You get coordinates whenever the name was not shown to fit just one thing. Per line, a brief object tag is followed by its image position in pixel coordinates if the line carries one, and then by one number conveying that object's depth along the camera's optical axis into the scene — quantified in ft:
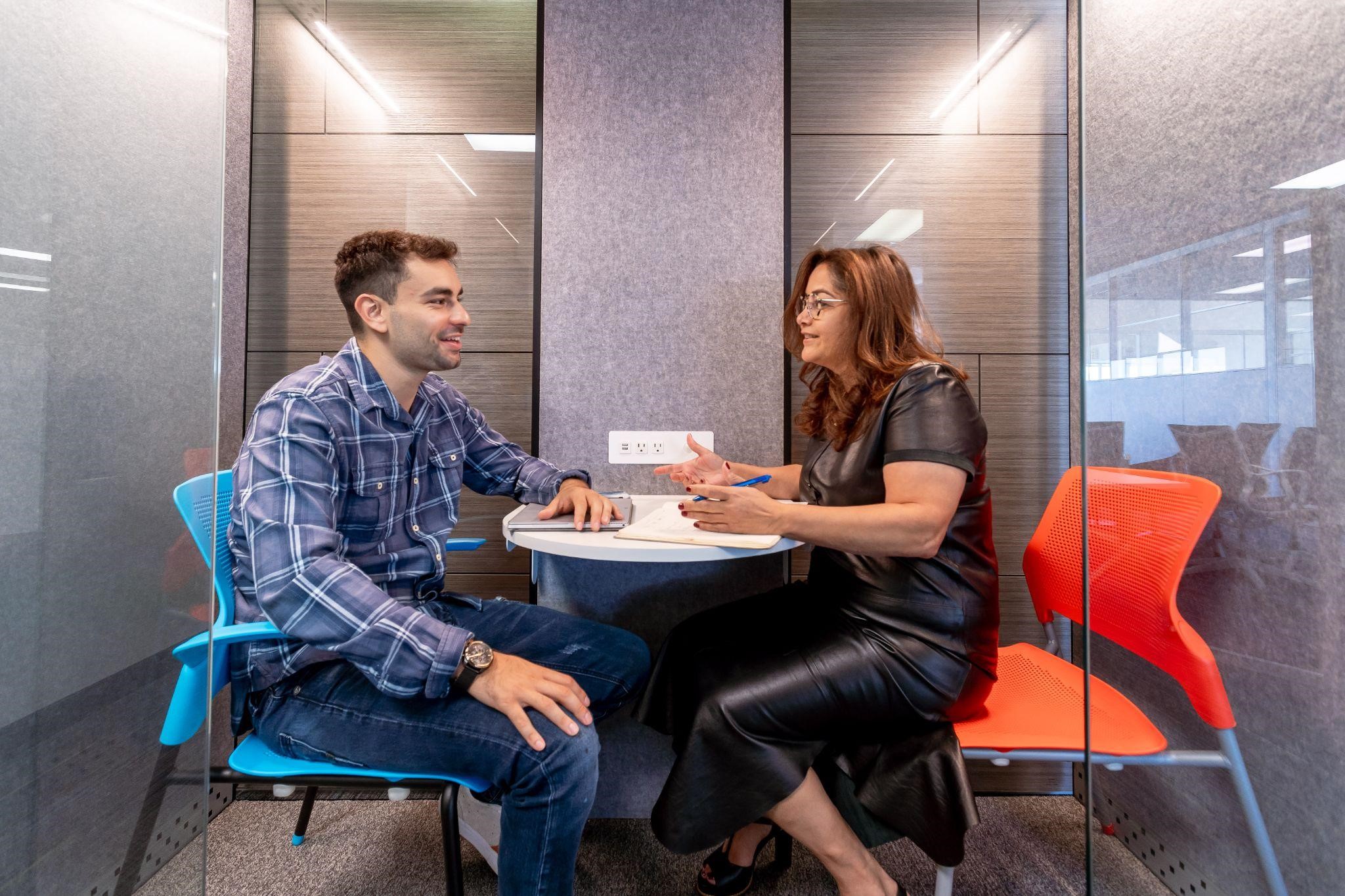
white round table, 3.80
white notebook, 3.86
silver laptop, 4.48
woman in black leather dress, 3.92
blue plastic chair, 3.53
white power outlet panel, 6.22
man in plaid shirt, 3.45
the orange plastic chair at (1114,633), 2.27
